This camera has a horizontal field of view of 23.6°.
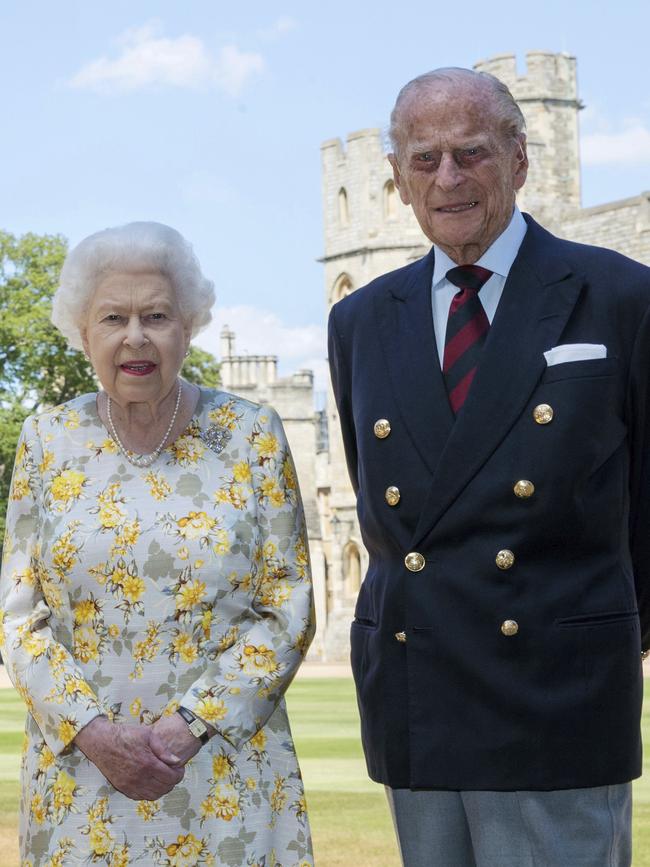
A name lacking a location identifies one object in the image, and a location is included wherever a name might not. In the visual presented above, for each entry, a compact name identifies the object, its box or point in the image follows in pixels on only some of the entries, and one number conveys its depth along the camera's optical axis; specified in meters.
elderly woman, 4.06
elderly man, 3.63
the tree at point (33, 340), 41.62
